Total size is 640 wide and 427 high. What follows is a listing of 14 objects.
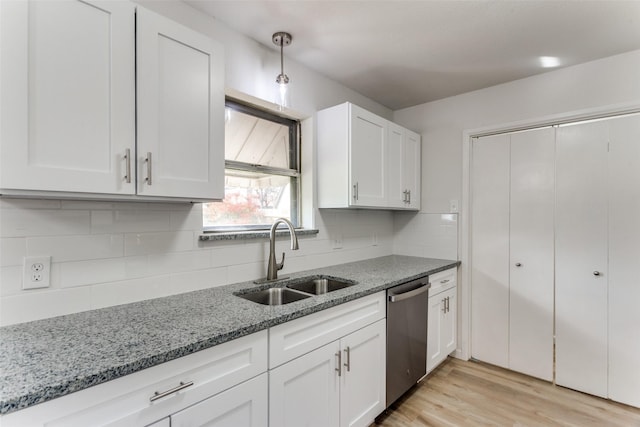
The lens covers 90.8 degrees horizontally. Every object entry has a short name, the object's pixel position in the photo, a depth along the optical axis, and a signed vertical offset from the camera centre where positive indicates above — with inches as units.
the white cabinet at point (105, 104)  38.4 +15.6
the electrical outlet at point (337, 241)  100.4 -9.4
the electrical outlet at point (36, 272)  47.3 -9.2
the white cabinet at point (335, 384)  53.1 -33.2
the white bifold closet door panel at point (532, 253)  95.9 -12.7
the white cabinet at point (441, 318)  95.0 -34.0
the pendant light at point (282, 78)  75.8 +33.8
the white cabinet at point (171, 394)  31.9 -21.7
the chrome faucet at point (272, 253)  75.8 -9.9
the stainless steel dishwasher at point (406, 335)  77.8 -32.5
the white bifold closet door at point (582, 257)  87.4 -12.9
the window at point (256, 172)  77.8 +10.9
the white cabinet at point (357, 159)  88.9 +15.9
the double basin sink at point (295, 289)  70.9 -18.9
